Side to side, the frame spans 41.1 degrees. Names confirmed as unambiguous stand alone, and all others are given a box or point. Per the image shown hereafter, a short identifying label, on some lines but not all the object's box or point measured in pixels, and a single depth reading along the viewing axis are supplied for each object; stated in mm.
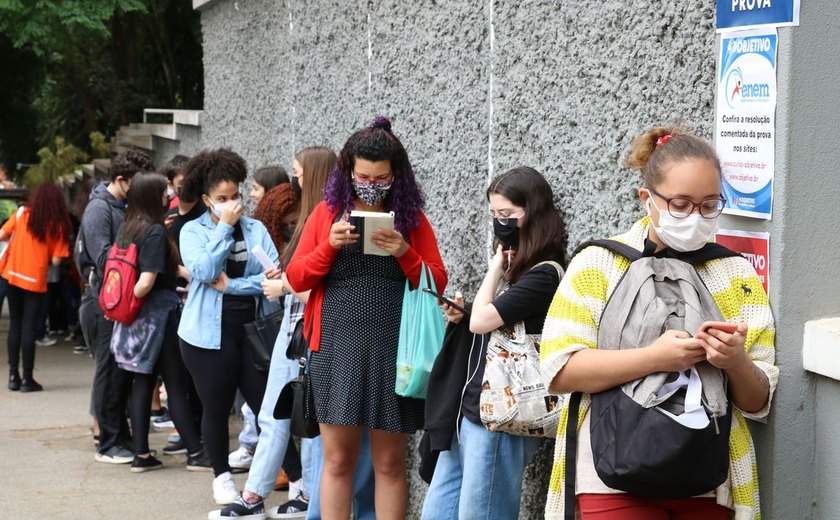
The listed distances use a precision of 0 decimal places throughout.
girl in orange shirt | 10102
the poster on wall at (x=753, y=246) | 3205
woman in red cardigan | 4746
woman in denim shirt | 6145
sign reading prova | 3096
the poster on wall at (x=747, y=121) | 3170
